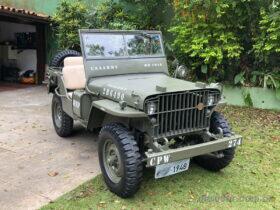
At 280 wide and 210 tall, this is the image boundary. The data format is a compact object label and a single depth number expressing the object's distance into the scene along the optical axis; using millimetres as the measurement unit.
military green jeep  2787
